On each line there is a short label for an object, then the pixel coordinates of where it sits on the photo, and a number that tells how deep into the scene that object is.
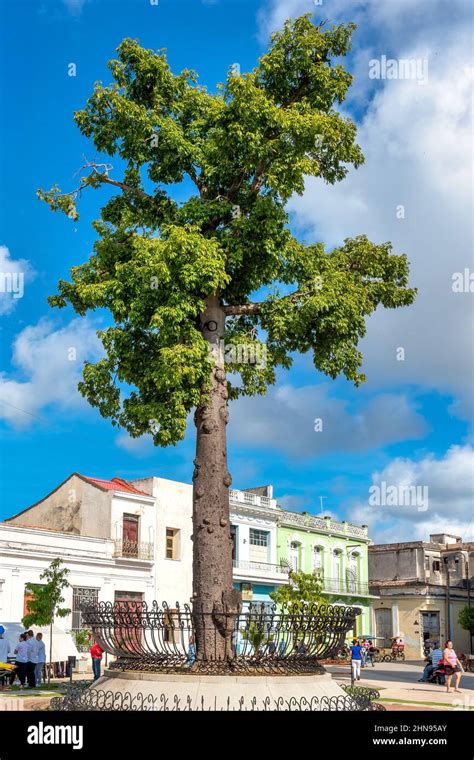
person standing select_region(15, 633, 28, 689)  19.75
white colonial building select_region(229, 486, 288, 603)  43.31
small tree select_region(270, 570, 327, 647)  28.14
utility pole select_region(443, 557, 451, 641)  52.00
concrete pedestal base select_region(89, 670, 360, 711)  11.30
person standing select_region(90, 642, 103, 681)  21.41
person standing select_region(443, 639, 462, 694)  22.44
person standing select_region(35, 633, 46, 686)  19.98
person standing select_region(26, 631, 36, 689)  19.77
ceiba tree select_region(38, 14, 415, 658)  14.23
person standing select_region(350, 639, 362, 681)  23.28
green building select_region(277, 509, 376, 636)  47.66
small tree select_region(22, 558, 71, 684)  23.12
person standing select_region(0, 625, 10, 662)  19.10
